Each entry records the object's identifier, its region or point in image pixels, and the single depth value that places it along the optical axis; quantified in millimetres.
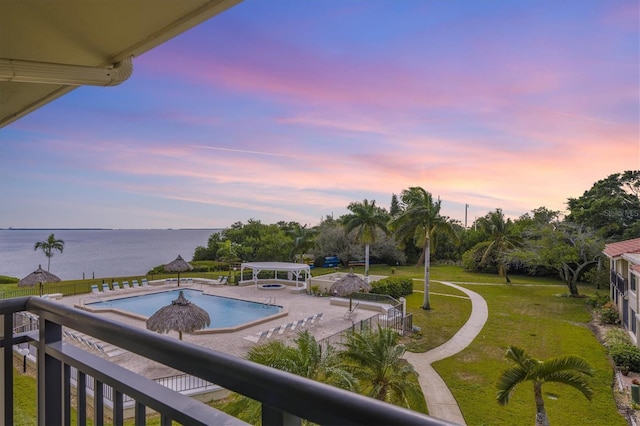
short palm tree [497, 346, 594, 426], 7680
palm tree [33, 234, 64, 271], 34062
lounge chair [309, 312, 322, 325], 15575
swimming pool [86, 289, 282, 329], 17828
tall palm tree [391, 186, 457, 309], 19359
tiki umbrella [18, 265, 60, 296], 17969
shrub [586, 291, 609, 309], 19833
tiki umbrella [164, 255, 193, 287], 23881
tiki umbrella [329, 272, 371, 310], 17953
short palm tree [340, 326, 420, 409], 8242
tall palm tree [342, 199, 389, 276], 26875
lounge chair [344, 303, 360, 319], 16736
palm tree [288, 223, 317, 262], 31031
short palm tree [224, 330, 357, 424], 7116
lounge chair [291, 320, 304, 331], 14656
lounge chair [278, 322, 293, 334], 14045
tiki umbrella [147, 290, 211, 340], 11414
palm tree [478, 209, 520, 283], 31688
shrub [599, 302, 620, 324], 16938
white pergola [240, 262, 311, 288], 23859
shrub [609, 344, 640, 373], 11711
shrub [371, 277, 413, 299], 21516
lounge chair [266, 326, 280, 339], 13531
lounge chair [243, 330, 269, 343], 13242
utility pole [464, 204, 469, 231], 56016
